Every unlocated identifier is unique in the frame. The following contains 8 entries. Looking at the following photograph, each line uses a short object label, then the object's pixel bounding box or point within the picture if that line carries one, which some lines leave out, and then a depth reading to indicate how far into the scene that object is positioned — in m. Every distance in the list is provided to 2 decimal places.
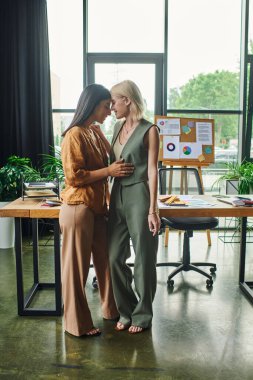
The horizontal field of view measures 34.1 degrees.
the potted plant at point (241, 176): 4.79
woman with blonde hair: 2.41
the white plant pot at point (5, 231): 4.63
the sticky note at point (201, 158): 4.72
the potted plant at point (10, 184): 4.64
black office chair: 3.34
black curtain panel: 5.02
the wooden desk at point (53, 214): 2.64
